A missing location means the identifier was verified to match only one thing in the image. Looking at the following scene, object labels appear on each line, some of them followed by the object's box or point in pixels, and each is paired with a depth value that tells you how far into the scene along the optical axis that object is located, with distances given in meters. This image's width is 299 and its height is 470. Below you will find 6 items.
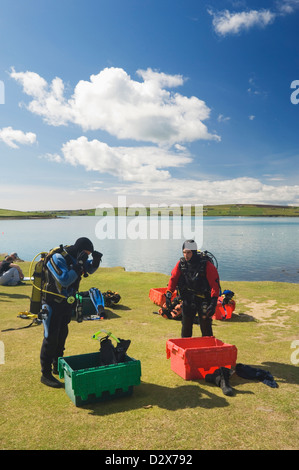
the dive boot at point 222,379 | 6.03
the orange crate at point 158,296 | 13.74
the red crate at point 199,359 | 6.64
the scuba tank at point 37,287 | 6.64
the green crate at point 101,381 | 5.51
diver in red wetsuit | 7.61
